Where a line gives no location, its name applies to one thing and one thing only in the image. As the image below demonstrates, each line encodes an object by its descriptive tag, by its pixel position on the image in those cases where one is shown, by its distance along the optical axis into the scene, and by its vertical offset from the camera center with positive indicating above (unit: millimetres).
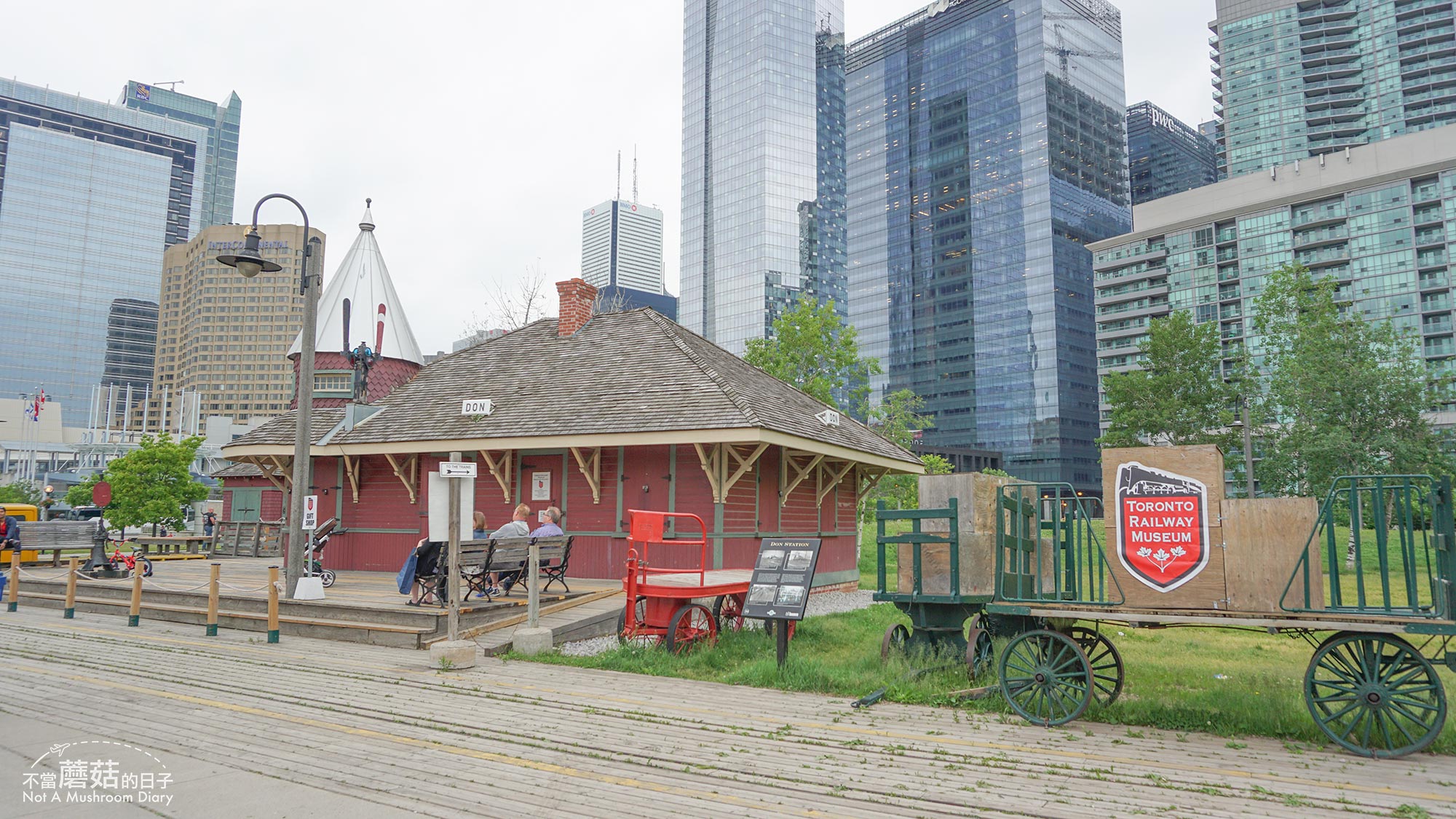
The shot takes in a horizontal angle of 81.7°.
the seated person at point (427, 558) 11742 -790
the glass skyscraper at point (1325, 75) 116938 +64336
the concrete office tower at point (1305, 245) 80500 +28701
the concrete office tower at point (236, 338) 171500 +32775
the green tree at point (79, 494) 61791 +217
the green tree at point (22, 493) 59062 +297
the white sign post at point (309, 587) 12805 -1326
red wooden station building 15727 +1118
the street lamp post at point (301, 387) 13117 +1869
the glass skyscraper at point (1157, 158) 183375 +76296
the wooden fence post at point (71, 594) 13594 -1557
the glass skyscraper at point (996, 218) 126062 +47298
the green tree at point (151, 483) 40094 +754
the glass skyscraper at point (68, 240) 161125 +51193
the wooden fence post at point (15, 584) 14578 -1514
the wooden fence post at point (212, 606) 11812 -1506
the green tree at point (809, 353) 32250 +5882
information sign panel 8836 -795
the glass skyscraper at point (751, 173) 153000 +61583
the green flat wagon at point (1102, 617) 5996 -860
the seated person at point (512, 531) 12672 -452
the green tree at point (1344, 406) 30312 +3891
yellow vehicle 20891 -396
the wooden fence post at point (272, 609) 11109 -1453
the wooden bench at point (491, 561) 11492 -826
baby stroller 15643 -806
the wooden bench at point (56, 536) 18562 -868
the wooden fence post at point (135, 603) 12750 -1590
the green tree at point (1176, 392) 46062 +6494
